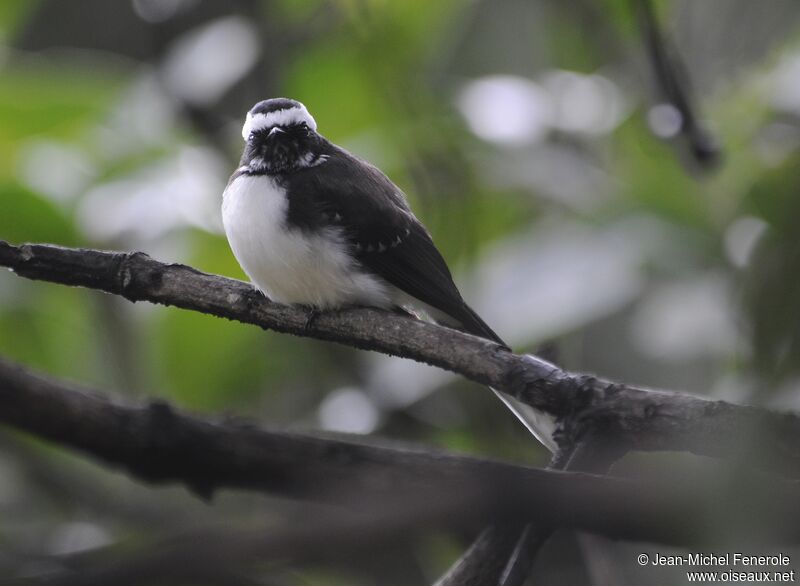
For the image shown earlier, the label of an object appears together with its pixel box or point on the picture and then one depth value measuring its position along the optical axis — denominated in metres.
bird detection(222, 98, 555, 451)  5.97
